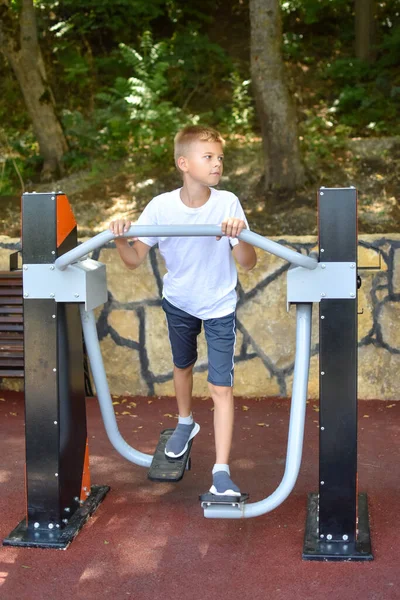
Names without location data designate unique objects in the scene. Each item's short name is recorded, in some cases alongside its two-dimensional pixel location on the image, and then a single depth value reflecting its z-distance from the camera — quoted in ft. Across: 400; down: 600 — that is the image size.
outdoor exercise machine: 10.83
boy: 11.94
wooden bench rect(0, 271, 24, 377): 18.69
